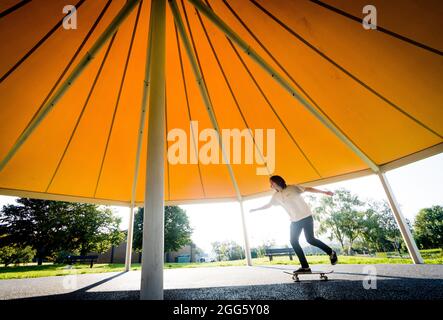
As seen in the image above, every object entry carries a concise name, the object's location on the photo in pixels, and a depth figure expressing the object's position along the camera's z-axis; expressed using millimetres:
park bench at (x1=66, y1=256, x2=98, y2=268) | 13643
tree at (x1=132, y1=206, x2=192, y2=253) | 28219
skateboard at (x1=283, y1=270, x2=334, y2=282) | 4307
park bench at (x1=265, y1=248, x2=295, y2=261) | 13675
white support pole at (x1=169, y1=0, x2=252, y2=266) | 4340
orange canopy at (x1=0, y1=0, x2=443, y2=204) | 4148
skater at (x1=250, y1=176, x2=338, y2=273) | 4359
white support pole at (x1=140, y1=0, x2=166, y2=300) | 2736
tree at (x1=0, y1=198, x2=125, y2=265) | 24344
